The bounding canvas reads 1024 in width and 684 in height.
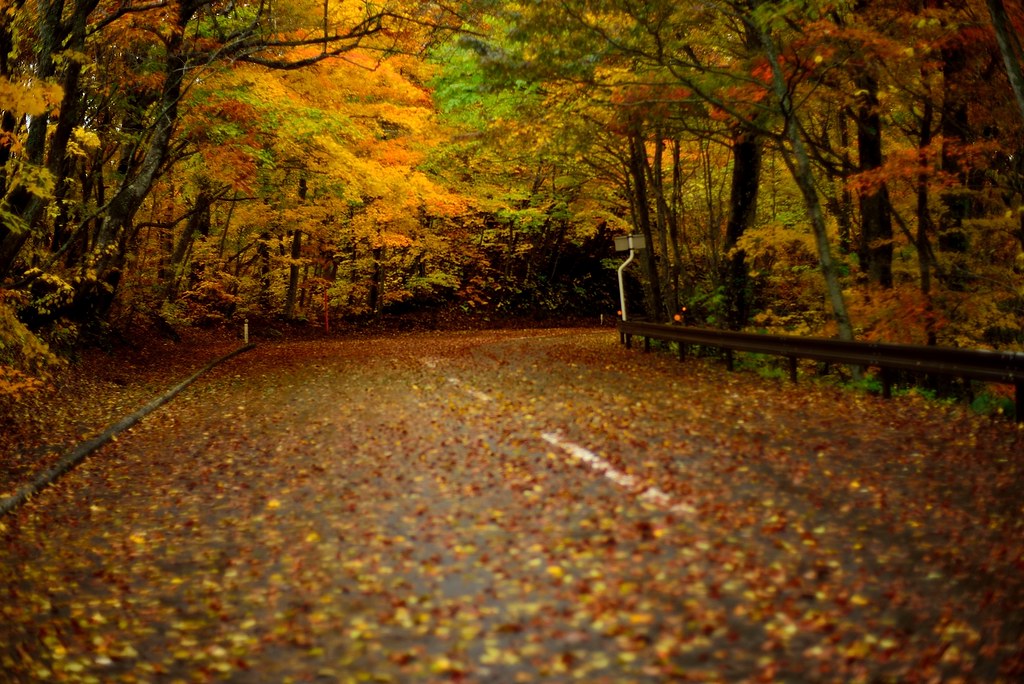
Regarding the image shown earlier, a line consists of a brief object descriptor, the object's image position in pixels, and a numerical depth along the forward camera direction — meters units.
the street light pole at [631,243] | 20.39
